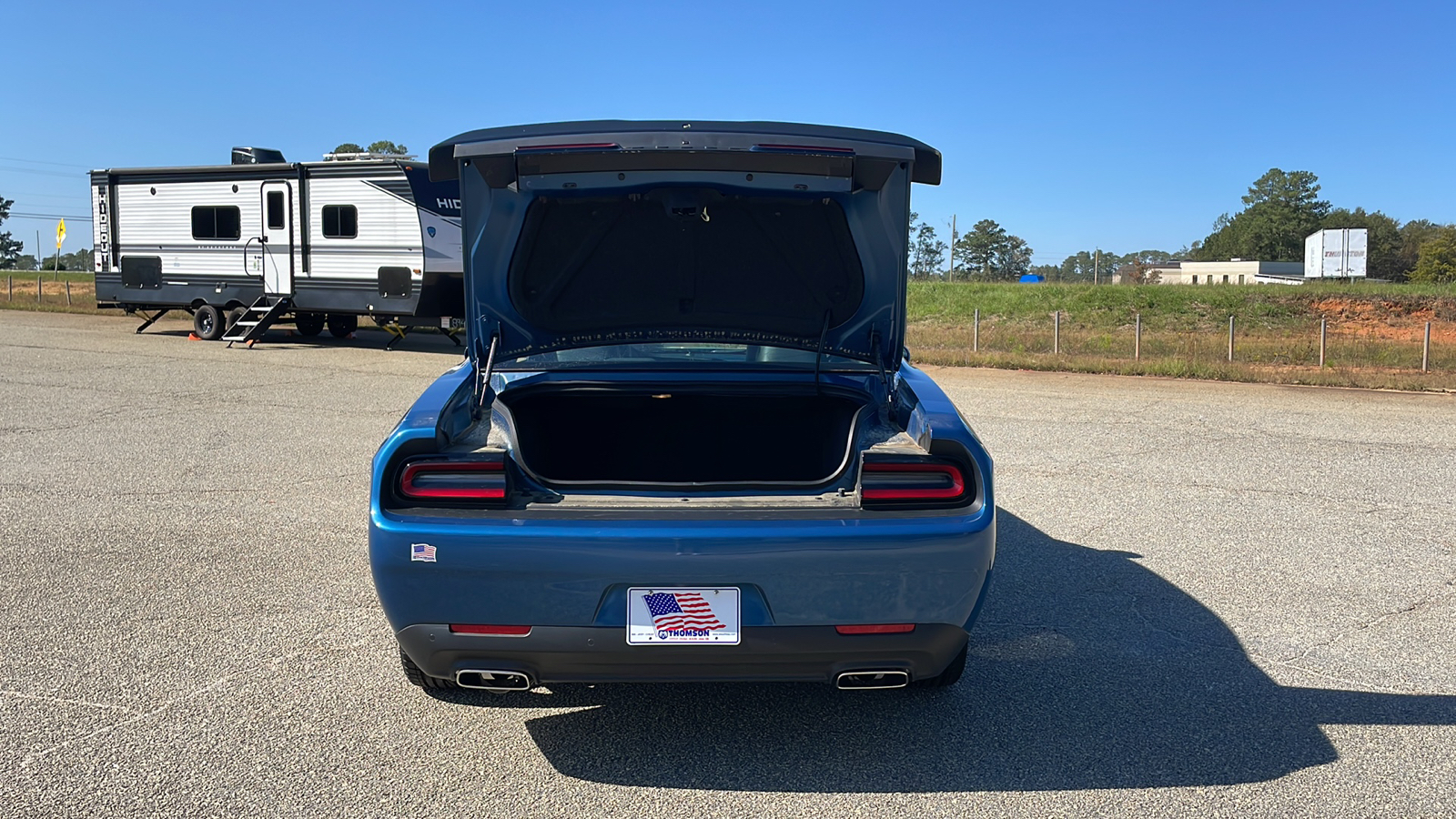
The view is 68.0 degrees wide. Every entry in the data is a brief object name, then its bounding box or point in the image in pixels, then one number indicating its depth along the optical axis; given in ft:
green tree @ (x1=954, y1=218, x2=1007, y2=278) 414.62
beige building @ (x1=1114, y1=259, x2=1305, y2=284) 249.30
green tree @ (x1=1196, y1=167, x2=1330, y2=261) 340.18
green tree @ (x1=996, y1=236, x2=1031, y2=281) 416.97
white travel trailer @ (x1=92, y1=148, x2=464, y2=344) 57.62
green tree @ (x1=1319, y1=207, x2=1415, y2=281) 288.51
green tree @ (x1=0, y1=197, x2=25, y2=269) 379.98
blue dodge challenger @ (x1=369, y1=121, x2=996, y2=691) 9.78
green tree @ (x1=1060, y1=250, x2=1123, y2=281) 397.80
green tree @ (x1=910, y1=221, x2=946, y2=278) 385.70
